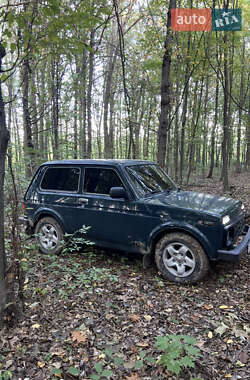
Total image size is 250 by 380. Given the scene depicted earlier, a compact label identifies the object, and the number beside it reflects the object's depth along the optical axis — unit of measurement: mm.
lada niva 4137
